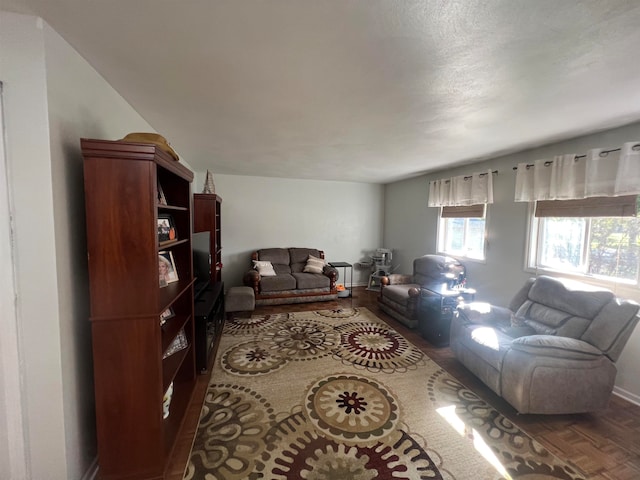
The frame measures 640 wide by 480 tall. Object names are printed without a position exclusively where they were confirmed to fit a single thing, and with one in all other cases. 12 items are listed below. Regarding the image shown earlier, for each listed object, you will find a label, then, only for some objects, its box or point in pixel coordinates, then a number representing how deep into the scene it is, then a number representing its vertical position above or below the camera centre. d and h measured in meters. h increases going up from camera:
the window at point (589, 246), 2.33 -0.20
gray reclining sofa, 1.94 -1.01
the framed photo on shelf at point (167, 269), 1.90 -0.37
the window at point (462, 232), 3.83 -0.11
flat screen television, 3.01 -0.44
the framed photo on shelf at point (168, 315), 1.96 -0.74
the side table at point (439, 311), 3.21 -1.07
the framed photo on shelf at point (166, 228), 1.82 -0.06
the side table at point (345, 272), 5.16 -1.12
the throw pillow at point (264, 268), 4.86 -0.88
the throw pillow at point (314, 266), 5.14 -0.86
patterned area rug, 1.57 -1.46
